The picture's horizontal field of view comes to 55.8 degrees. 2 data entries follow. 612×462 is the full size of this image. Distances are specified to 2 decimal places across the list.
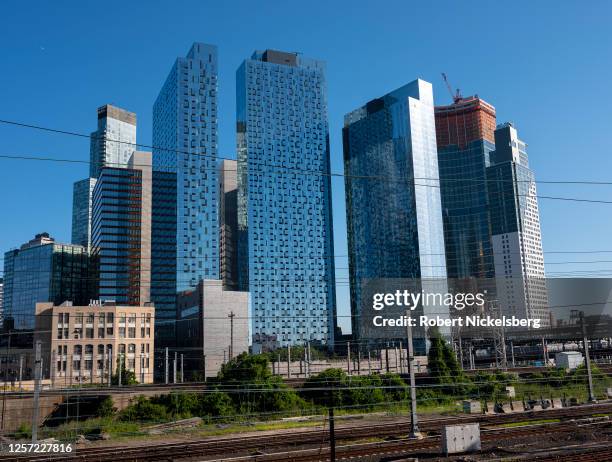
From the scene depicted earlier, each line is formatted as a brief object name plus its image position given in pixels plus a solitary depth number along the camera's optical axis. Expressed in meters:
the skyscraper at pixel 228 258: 194.25
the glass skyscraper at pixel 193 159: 172.50
